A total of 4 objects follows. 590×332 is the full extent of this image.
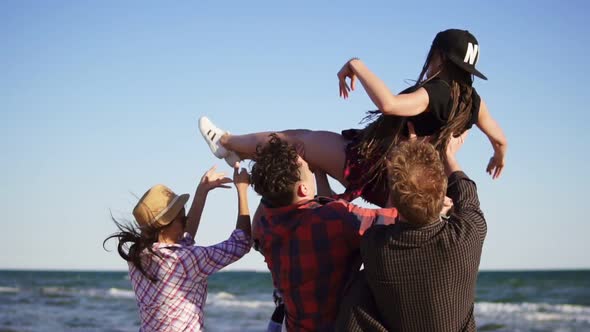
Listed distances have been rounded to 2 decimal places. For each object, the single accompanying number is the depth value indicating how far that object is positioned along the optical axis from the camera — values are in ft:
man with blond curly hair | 9.05
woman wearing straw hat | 12.40
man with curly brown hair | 9.92
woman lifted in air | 10.52
